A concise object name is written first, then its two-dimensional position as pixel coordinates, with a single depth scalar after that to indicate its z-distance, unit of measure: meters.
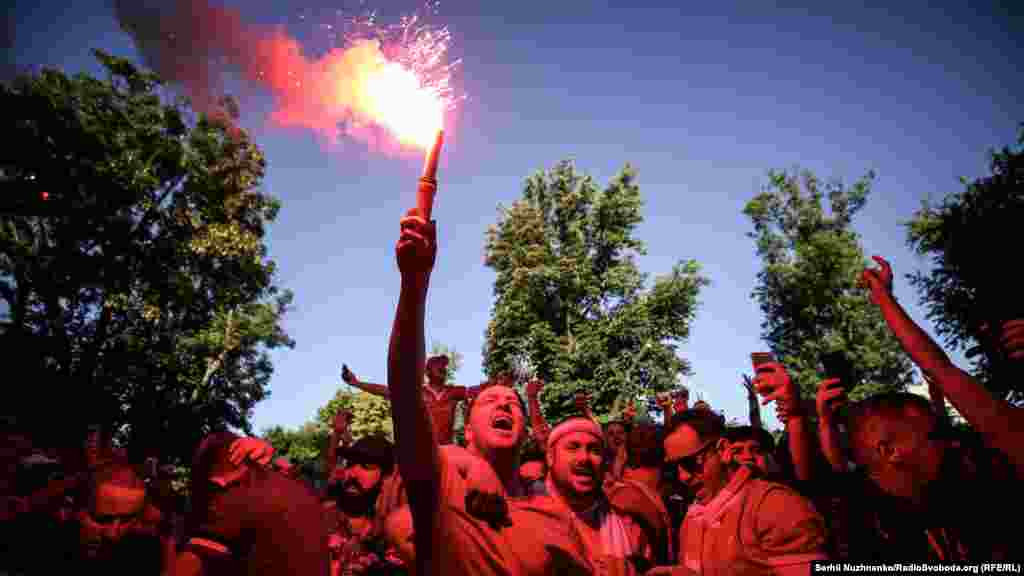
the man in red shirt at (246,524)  2.66
